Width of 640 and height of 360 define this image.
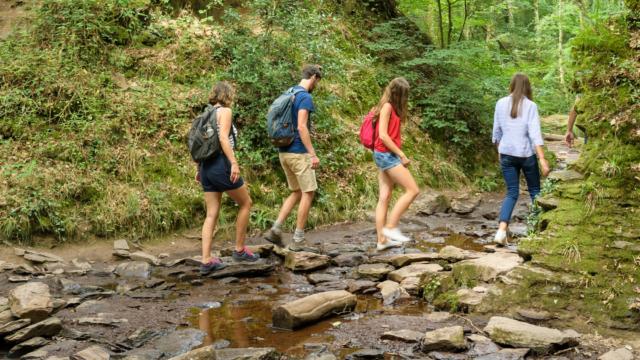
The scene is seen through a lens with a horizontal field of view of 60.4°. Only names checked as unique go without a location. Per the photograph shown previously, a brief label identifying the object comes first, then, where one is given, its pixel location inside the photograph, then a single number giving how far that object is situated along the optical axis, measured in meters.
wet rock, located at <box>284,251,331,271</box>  6.77
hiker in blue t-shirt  7.34
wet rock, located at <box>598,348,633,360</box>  3.87
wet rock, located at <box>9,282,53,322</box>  4.77
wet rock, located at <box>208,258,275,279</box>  6.54
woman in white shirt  6.99
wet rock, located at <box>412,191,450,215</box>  10.54
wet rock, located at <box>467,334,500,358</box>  4.16
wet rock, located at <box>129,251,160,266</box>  7.24
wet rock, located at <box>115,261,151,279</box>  6.73
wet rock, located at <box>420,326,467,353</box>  4.21
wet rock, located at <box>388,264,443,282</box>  6.11
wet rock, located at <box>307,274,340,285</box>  6.30
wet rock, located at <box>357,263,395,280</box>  6.35
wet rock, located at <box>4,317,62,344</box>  4.41
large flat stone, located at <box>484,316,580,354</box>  4.12
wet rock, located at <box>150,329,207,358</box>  4.32
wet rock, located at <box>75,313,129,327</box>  4.93
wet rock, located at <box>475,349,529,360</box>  4.02
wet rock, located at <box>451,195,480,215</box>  10.64
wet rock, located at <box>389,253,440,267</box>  6.61
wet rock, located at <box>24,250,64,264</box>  6.92
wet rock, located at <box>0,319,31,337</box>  4.44
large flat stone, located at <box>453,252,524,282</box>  5.43
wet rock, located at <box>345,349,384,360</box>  4.13
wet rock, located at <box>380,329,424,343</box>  4.39
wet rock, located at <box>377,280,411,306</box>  5.62
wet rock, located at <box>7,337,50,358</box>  4.32
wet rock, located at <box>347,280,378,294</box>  5.87
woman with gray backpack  6.34
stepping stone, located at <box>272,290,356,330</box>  4.79
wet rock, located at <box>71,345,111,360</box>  4.07
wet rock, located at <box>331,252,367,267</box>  7.06
